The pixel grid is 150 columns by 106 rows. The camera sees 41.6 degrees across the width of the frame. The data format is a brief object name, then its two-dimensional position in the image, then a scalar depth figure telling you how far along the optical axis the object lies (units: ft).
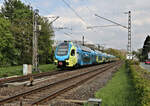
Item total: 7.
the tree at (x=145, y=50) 344.06
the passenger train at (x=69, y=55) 74.79
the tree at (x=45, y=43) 152.66
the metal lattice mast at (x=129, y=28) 74.15
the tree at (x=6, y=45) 118.62
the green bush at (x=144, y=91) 16.44
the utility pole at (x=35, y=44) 68.64
